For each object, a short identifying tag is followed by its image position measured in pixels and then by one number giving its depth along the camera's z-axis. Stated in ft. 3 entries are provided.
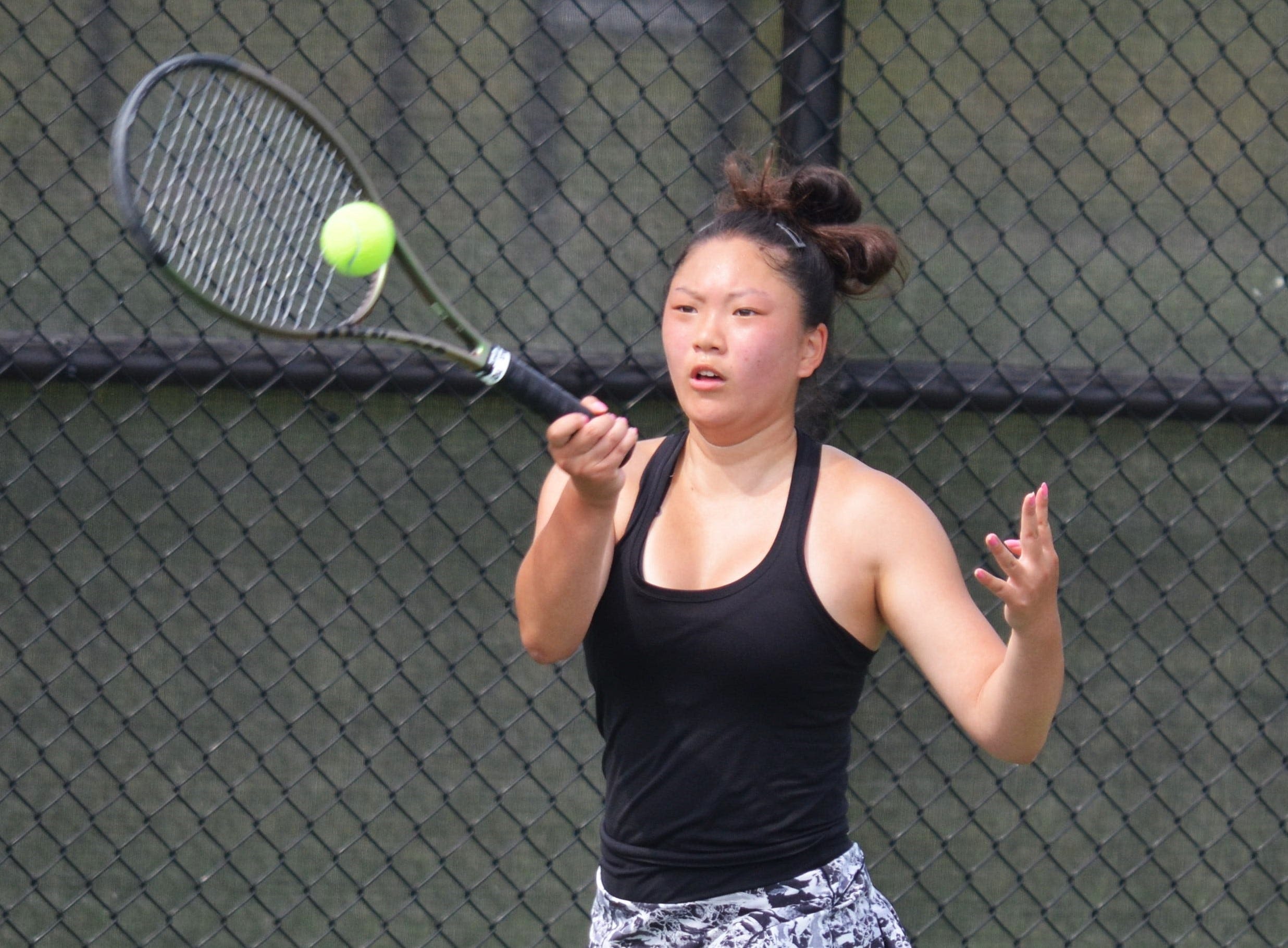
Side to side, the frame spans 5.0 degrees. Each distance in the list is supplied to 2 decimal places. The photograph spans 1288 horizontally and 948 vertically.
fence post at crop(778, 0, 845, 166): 48.05
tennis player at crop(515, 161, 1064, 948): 45.69
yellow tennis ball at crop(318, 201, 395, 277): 45.71
